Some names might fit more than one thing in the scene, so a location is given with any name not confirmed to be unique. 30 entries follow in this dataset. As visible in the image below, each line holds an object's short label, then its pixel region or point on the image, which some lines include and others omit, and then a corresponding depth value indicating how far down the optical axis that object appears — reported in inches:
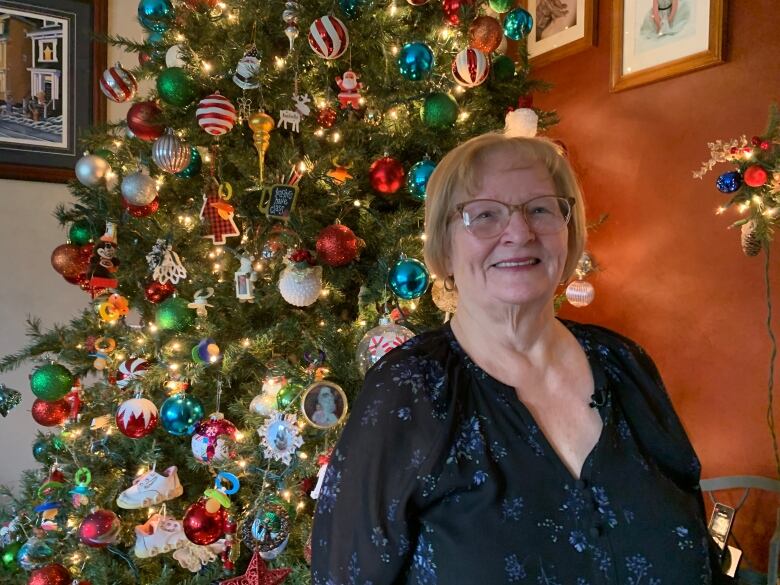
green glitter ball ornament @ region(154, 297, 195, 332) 54.5
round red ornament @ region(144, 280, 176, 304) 58.2
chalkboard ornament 51.0
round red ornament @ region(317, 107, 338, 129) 55.9
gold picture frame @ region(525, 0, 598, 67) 80.3
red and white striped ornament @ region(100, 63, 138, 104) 57.7
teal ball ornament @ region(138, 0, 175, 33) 56.4
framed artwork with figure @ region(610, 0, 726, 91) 64.6
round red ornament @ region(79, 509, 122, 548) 50.9
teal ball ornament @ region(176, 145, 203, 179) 55.9
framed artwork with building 82.0
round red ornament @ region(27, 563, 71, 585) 52.8
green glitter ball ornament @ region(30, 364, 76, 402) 56.3
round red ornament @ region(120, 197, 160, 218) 55.8
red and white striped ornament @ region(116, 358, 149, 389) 56.8
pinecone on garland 53.3
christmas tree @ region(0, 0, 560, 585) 51.4
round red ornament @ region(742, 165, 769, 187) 51.6
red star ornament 47.6
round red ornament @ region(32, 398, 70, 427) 59.2
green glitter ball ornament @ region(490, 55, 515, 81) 61.6
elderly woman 30.7
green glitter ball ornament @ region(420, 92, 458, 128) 52.8
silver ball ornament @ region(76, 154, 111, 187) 57.1
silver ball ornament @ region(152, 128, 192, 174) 52.3
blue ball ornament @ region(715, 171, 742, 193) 53.0
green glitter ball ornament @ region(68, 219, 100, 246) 61.1
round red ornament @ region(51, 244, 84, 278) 60.1
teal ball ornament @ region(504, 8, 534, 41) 58.5
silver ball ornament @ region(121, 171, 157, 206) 53.9
